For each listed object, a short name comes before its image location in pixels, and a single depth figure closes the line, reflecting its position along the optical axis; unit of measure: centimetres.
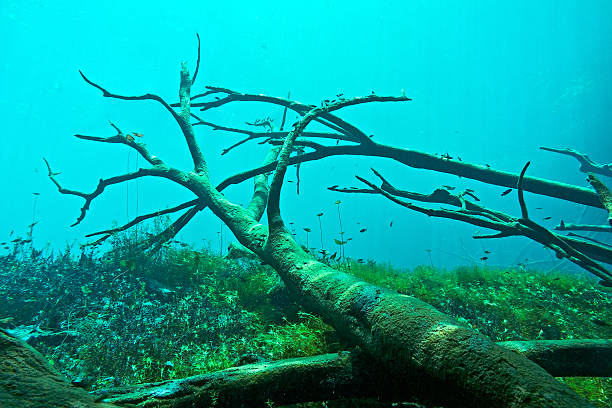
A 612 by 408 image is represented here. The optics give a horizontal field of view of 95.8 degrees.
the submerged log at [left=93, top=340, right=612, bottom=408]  171
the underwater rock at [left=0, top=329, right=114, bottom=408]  121
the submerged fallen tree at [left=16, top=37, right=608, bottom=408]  127
